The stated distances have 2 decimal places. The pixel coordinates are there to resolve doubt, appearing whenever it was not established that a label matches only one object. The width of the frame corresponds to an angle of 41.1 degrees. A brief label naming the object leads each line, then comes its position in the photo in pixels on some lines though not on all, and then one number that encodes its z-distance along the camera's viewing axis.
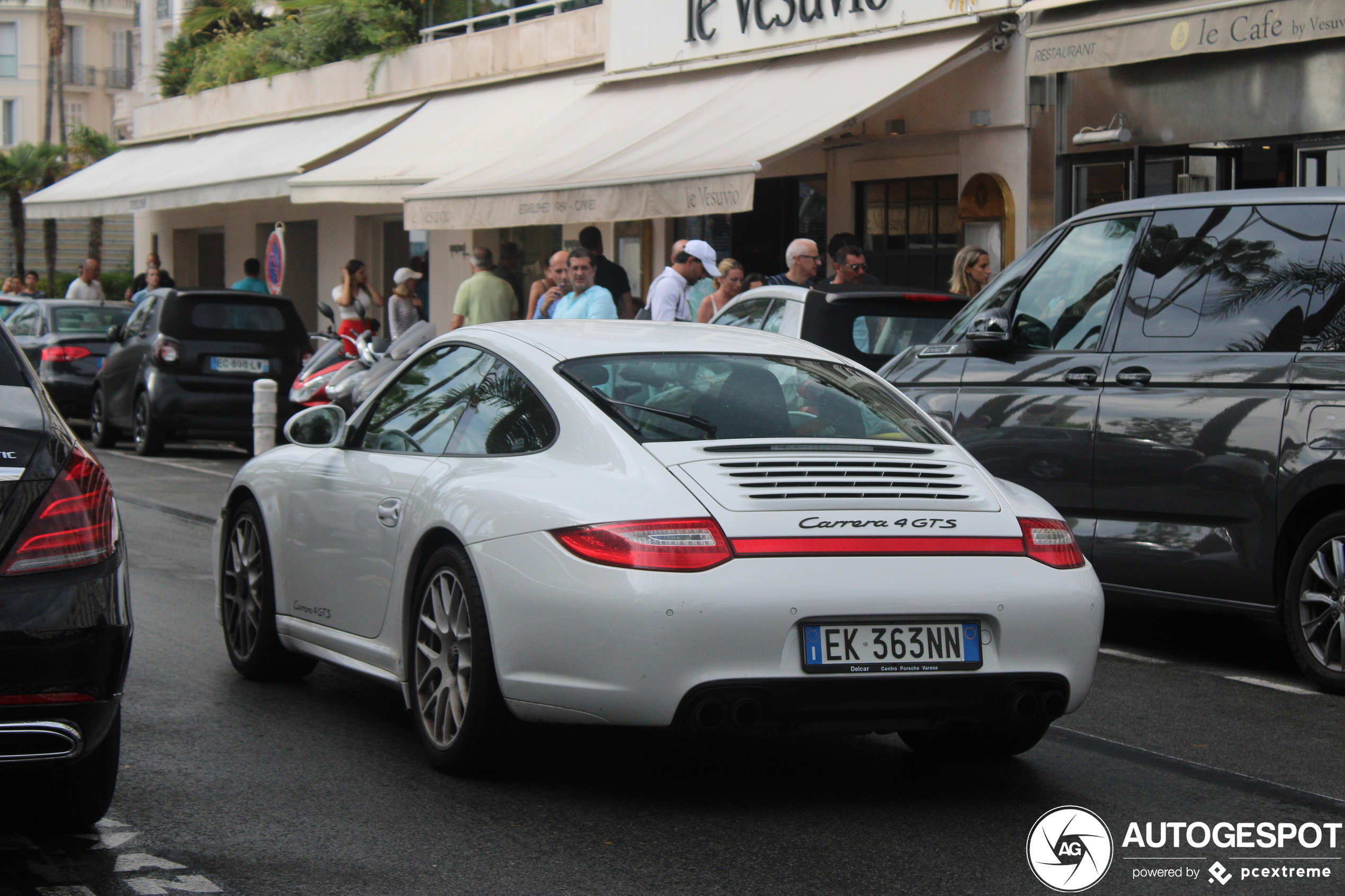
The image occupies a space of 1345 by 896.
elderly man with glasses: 13.30
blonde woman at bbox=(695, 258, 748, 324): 13.66
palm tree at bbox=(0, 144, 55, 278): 60.41
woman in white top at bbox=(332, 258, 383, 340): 19.09
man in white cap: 14.22
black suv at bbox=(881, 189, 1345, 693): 7.01
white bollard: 16.12
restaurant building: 16.58
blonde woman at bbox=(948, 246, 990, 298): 12.91
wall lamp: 15.62
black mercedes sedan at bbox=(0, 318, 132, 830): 4.11
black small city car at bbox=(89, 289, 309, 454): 18.47
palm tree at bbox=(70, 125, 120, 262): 61.09
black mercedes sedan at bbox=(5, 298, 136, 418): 21.41
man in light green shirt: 17.00
